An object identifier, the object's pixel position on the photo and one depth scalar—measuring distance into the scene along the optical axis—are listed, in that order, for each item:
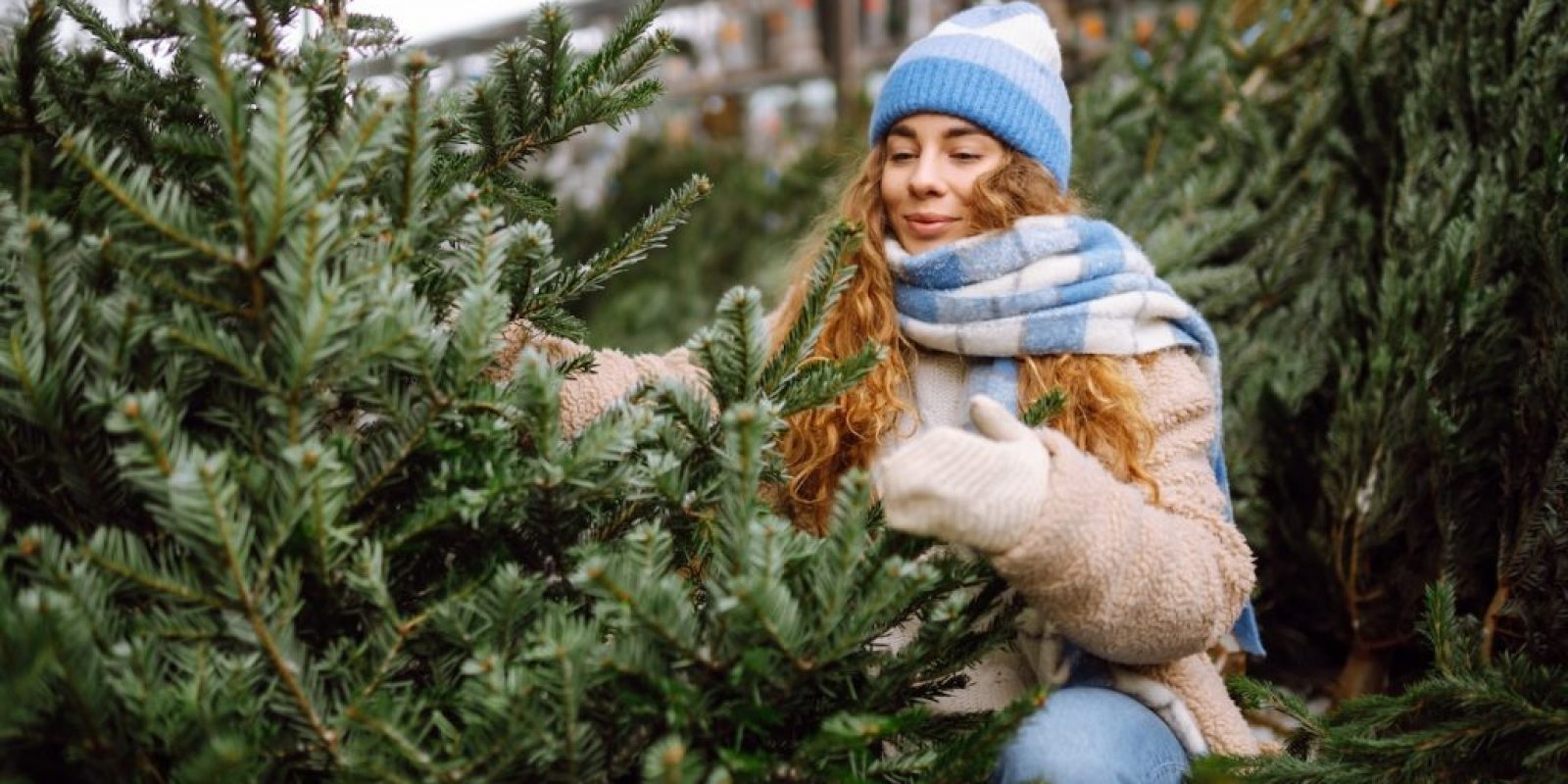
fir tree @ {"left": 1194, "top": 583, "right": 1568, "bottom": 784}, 1.36
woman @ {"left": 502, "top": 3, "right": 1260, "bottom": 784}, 1.45
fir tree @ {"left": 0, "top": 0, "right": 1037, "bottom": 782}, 0.98
